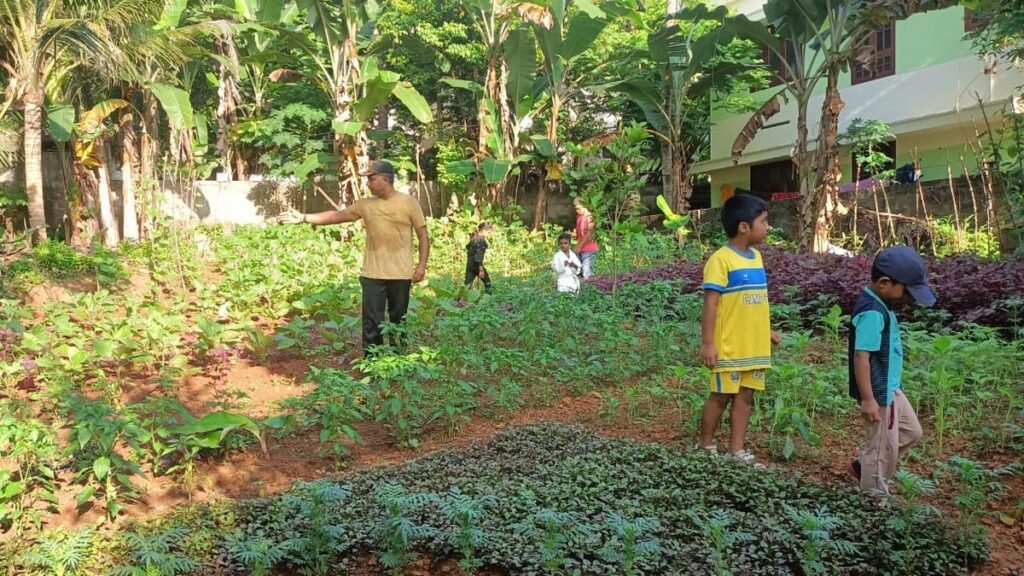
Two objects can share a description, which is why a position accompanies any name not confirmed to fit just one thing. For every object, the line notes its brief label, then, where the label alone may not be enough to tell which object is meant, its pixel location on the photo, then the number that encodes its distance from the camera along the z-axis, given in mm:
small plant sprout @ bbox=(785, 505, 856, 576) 2559
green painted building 14289
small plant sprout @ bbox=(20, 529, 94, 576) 2625
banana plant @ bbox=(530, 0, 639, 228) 14500
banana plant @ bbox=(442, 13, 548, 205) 15844
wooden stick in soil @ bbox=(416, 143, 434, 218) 18784
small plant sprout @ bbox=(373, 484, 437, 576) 2691
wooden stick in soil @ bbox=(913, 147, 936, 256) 12031
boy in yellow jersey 3791
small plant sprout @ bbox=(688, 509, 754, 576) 2562
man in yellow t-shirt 5996
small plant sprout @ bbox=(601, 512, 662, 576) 2506
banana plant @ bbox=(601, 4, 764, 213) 15133
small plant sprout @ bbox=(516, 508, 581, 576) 2555
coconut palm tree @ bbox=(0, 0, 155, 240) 10562
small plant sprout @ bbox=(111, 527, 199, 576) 2621
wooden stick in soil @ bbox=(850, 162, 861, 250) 12358
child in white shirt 9492
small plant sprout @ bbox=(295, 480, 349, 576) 2773
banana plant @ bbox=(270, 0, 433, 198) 14047
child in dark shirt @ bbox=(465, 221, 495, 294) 10312
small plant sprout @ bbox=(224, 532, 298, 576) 2680
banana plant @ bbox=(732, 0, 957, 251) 10938
